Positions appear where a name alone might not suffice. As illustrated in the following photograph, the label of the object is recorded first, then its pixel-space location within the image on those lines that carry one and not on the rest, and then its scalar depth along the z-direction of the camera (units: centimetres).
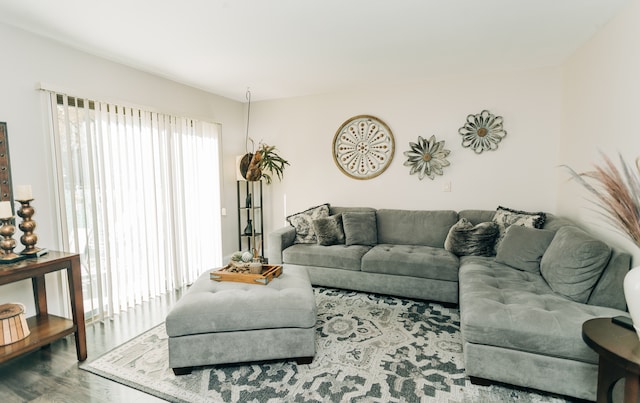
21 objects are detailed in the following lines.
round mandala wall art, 435
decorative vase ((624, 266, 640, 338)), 140
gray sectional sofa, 188
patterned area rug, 196
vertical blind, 284
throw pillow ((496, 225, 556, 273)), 280
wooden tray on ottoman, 254
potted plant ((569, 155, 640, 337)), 140
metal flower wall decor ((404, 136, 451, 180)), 406
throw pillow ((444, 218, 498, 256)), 335
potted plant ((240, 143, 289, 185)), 452
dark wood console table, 208
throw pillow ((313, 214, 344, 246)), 398
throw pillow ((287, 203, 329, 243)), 414
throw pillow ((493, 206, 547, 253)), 324
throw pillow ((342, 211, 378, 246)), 398
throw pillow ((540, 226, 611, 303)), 213
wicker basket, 206
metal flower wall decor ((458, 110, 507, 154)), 381
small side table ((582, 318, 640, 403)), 137
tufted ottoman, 215
